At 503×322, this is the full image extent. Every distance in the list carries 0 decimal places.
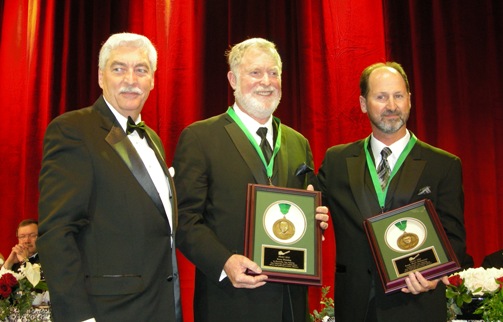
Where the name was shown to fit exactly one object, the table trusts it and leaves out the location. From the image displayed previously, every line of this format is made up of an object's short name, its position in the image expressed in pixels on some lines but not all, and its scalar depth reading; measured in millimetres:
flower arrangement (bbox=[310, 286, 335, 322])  3438
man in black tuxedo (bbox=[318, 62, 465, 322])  2834
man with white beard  2643
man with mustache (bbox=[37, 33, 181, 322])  2148
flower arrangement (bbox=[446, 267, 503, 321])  3145
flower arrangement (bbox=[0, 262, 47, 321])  3375
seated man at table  5594
